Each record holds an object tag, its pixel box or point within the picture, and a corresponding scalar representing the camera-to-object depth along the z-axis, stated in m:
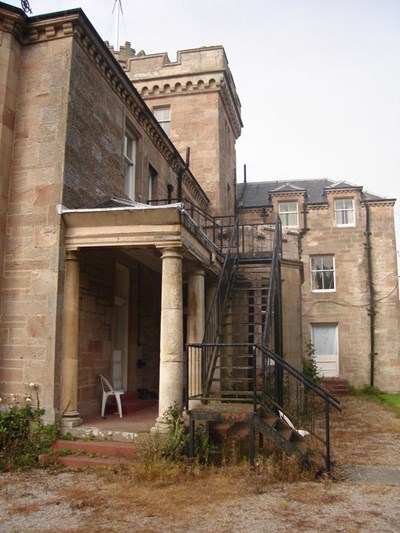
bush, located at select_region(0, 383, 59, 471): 7.39
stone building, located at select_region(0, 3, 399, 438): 8.27
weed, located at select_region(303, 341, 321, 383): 17.17
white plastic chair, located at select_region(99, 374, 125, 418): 9.60
